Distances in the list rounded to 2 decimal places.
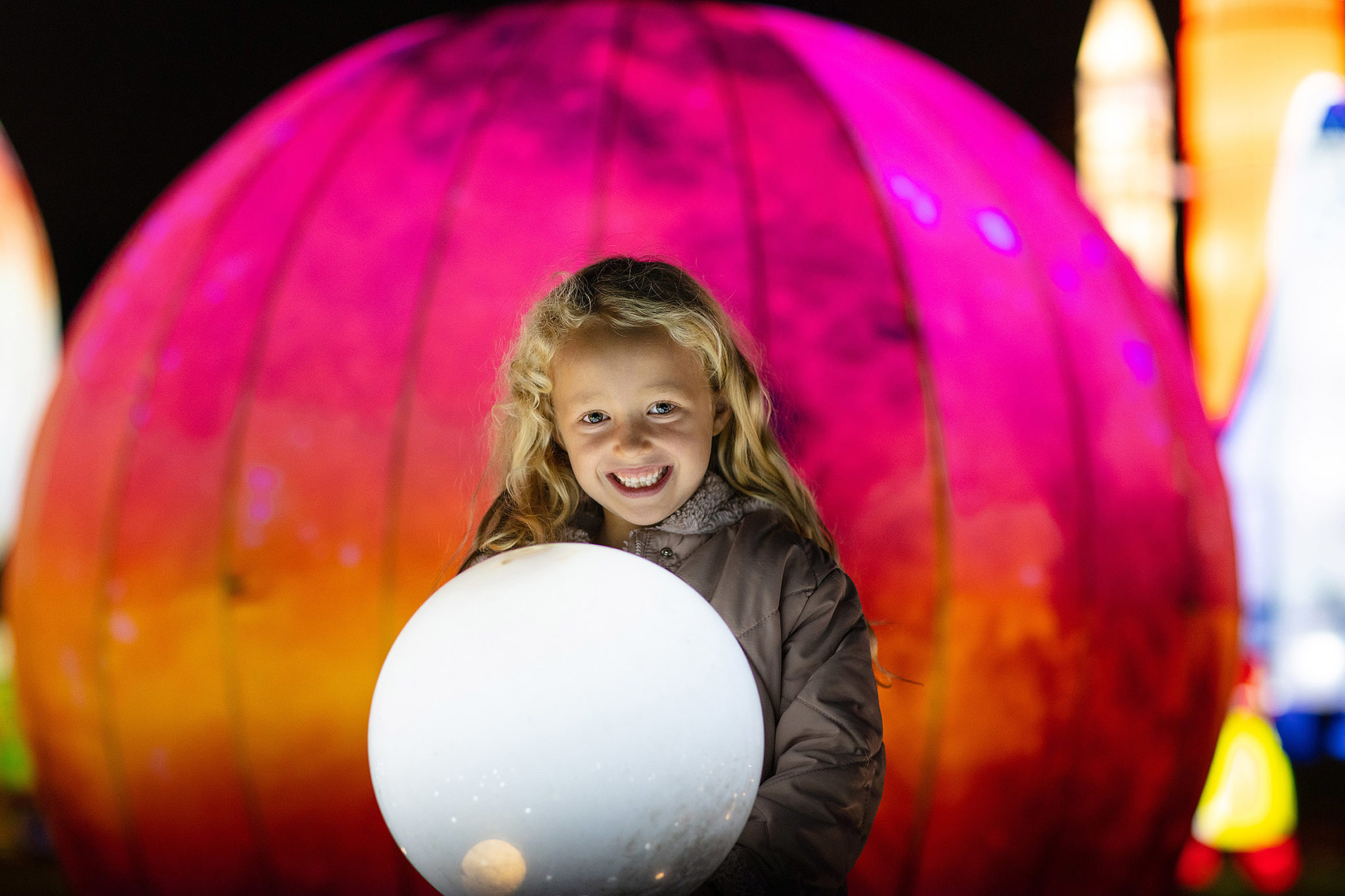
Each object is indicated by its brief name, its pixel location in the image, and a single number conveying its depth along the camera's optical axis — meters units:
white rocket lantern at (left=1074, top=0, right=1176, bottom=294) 4.44
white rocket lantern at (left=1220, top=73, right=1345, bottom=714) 4.70
